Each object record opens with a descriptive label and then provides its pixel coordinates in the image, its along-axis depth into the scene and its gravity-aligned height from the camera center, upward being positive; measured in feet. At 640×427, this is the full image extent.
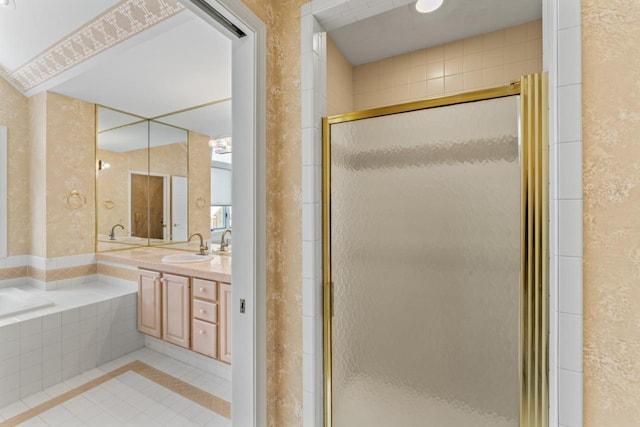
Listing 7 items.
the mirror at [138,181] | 10.02 +1.18
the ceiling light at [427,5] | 4.94 +3.78
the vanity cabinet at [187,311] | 6.75 -2.60
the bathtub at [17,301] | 7.00 -2.39
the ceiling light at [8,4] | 6.08 +4.61
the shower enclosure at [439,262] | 2.88 -0.59
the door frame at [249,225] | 3.80 -0.17
